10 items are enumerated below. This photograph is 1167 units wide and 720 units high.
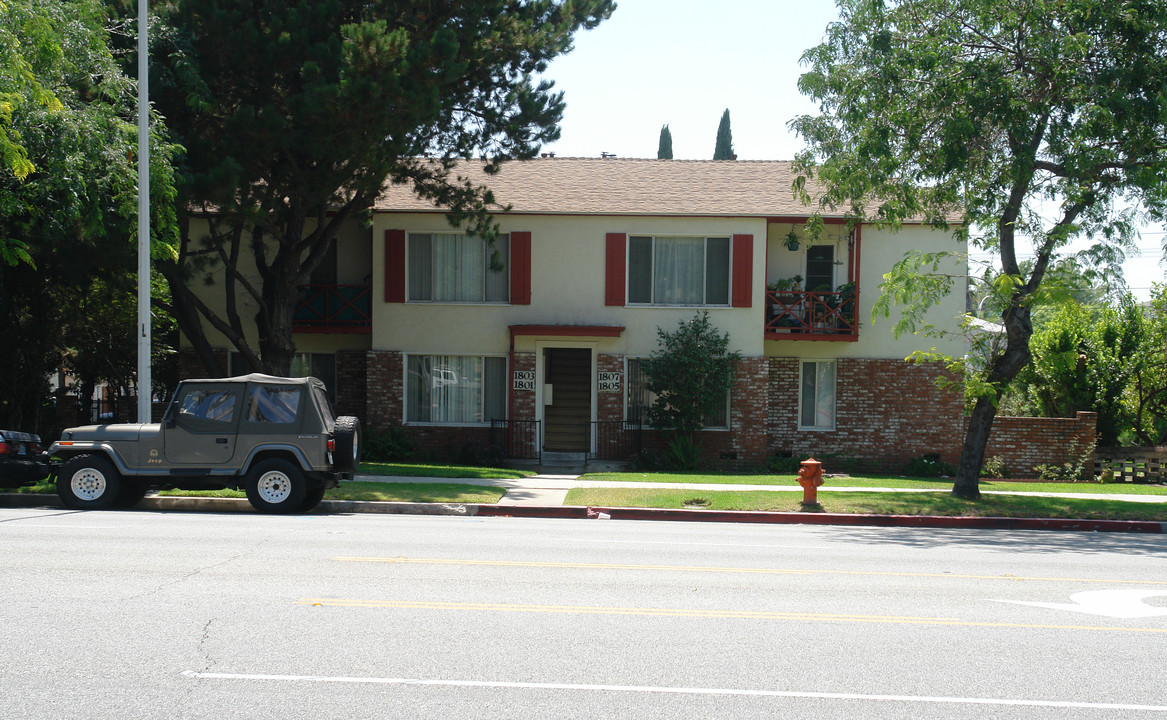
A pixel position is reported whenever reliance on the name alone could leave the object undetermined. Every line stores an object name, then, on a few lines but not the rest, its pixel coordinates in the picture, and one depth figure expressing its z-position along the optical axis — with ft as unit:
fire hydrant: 50.03
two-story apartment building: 72.18
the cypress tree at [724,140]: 172.35
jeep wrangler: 42.70
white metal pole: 46.93
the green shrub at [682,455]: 69.72
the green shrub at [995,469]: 72.24
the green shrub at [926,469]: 71.41
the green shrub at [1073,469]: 71.46
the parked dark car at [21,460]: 46.55
